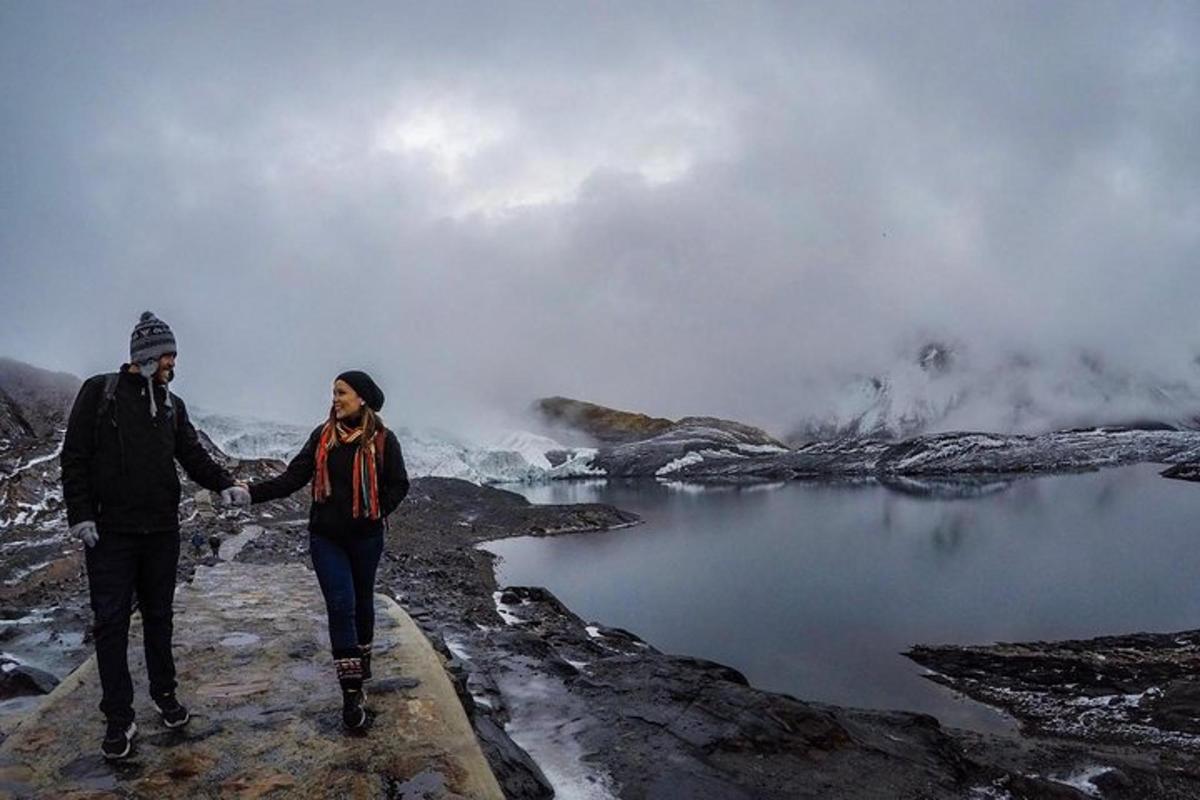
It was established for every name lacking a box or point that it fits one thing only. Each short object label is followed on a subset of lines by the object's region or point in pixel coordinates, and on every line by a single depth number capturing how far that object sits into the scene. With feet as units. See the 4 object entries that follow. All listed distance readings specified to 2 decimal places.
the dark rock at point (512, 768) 21.07
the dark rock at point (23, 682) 24.08
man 15.60
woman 17.44
